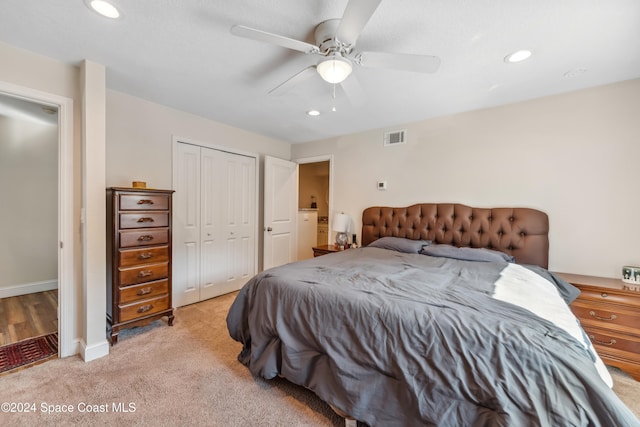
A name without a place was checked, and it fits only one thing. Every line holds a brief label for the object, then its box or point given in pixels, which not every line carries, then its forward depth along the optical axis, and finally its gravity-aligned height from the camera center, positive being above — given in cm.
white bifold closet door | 316 -19
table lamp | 368 -25
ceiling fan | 135 +96
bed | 97 -64
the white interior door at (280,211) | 399 -3
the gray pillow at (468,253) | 244 -43
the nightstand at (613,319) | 188 -83
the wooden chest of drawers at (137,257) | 229 -47
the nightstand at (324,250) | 356 -56
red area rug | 197 -121
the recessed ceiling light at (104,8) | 144 +116
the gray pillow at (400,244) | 289 -40
